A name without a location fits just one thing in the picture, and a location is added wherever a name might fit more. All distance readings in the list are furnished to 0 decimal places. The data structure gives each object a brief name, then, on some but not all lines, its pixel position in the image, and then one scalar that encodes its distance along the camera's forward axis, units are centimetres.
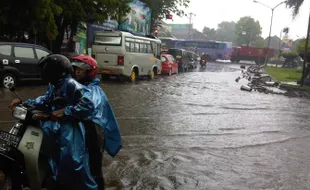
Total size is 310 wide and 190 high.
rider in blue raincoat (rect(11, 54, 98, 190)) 286
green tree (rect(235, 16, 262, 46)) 9144
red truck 5931
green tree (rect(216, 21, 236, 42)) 12464
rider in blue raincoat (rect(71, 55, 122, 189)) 306
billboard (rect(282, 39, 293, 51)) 7038
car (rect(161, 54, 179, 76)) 2439
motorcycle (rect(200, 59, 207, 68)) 3882
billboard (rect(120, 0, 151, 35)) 2827
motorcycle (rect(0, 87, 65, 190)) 291
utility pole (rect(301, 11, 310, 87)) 1987
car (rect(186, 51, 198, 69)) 3321
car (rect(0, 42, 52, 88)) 1125
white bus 1630
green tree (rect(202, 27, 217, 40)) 11538
